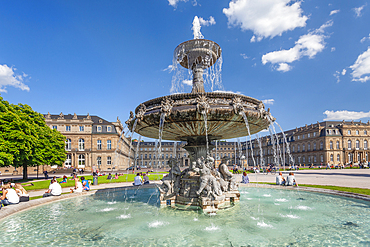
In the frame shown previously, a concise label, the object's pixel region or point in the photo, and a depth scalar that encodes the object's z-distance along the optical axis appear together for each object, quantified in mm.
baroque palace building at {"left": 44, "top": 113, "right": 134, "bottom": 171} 60469
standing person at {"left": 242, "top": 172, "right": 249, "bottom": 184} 15856
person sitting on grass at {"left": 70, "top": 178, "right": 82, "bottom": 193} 11648
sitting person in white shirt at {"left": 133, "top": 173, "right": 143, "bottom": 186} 14688
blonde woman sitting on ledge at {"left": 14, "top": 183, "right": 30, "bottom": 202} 8586
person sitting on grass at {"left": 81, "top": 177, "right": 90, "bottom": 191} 12906
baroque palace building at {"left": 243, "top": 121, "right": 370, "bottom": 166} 71562
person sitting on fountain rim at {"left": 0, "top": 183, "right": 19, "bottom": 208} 7844
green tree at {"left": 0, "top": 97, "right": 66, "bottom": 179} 18422
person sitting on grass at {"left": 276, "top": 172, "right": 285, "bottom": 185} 14178
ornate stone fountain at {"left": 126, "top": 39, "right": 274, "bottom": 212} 6793
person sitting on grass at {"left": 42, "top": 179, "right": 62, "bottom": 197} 10109
